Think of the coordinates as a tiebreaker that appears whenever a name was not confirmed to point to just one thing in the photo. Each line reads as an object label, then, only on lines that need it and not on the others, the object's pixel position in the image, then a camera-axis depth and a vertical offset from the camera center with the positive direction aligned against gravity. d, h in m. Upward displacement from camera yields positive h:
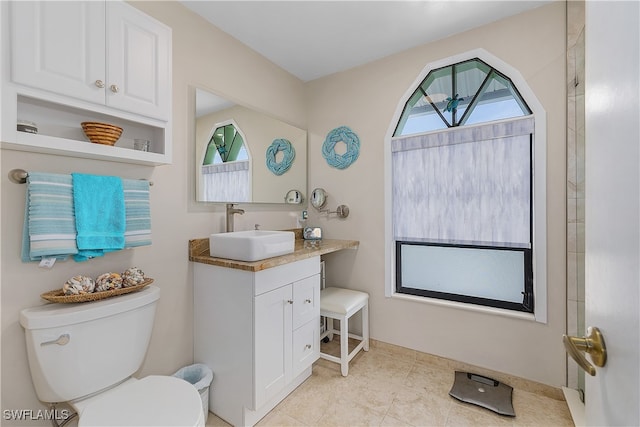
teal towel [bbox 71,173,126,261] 1.25 -0.01
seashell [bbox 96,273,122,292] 1.31 -0.34
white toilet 1.08 -0.68
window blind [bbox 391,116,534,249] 1.92 +0.21
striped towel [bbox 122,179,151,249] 1.42 +0.00
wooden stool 2.04 -0.76
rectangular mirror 1.89 +0.47
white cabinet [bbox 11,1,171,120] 1.05 +0.70
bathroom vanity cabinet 1.54 -0.74
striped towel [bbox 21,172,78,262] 1.14 -0.03
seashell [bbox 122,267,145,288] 1.39 -0.33
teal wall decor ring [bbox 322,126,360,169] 2.53 +0.62
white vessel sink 1.61 -0.21
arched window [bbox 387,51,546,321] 1.92 +0.16
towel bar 1.16 +0.15
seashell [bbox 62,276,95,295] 1.21 -0.33
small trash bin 1.61 -1.01
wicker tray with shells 1.17 -0.37
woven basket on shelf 1.28 +0.38
